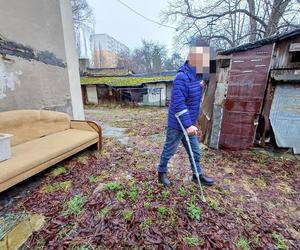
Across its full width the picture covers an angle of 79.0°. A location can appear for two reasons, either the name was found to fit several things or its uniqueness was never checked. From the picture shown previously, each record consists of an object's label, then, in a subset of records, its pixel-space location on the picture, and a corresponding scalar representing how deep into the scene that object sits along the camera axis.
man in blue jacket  2.03
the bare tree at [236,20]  9.28
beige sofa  2.27
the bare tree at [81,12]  17.29
